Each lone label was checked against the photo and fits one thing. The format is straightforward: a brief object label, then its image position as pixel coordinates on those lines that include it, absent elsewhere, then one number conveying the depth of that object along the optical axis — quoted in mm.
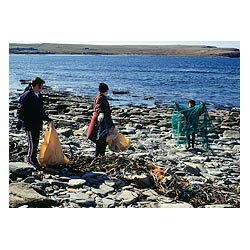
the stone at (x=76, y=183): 5252
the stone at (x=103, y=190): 5193
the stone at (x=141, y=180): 5368
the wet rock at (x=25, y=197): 4858
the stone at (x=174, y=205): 5051
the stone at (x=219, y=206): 5133
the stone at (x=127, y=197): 5048
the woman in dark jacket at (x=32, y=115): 5350
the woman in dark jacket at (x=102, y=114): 5758
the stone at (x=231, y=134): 7153
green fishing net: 6363
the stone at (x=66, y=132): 6888
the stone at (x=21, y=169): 5309
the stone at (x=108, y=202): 5025
